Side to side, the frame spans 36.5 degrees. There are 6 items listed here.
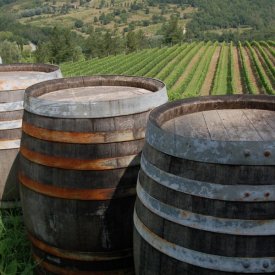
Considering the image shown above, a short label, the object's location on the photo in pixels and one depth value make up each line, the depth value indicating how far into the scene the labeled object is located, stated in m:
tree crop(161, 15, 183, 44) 72.25
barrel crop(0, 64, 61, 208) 3.97
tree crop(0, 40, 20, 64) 54.94
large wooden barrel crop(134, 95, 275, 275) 1.89
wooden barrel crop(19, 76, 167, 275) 2.85
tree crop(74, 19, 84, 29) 143.39
